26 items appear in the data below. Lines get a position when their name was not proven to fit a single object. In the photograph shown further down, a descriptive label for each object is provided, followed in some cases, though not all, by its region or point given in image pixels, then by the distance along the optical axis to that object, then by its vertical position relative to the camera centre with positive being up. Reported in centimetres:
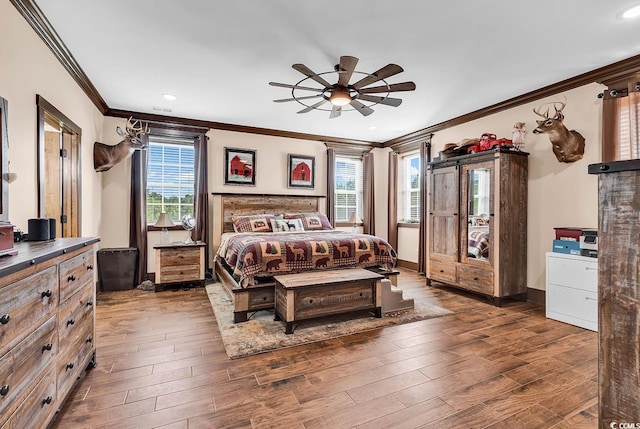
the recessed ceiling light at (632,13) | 228 +150
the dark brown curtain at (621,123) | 300 +90
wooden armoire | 381 -13
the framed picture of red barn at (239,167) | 537 +81
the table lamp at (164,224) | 456 -16
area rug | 265 -112
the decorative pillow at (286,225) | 487 -19
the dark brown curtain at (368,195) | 639 +37
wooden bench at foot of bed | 289 -80
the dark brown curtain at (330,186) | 607 +53
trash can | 434 -79
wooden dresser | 118 -54
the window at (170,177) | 499 +58
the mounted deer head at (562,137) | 331 +83
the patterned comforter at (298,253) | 319 -46
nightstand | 436 -73
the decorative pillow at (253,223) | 478 -16
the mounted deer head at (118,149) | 418 +88
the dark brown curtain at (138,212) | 469 +1
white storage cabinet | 305 -79
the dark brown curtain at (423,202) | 548 +19
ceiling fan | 264 +123
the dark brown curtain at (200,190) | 504 +38
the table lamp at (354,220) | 608 -15
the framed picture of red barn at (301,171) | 584 +80
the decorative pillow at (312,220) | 516 -12
